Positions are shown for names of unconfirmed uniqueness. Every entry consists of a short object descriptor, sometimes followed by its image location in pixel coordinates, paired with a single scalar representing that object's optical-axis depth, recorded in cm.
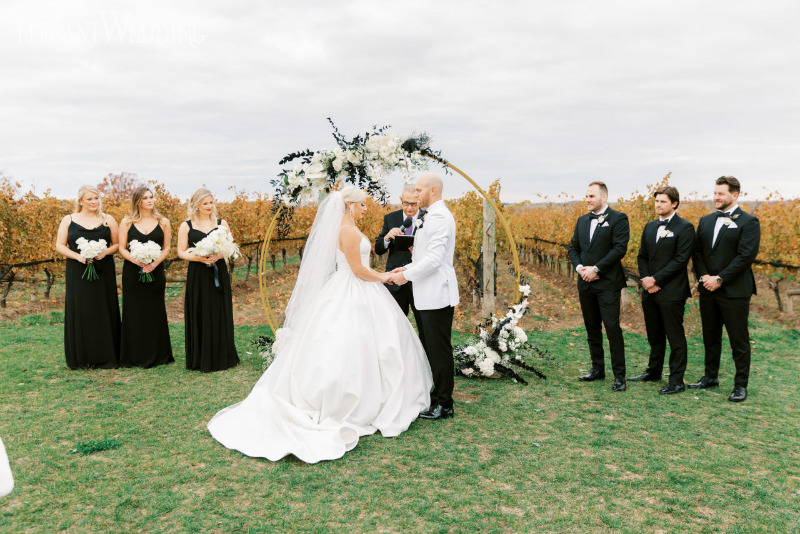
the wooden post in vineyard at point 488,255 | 919
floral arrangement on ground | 659
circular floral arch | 600
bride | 451
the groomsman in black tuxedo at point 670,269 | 586
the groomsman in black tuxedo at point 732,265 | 558
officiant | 673
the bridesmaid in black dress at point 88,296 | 679
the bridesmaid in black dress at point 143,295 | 690
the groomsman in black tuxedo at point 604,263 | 603
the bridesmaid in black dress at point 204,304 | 680
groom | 496
